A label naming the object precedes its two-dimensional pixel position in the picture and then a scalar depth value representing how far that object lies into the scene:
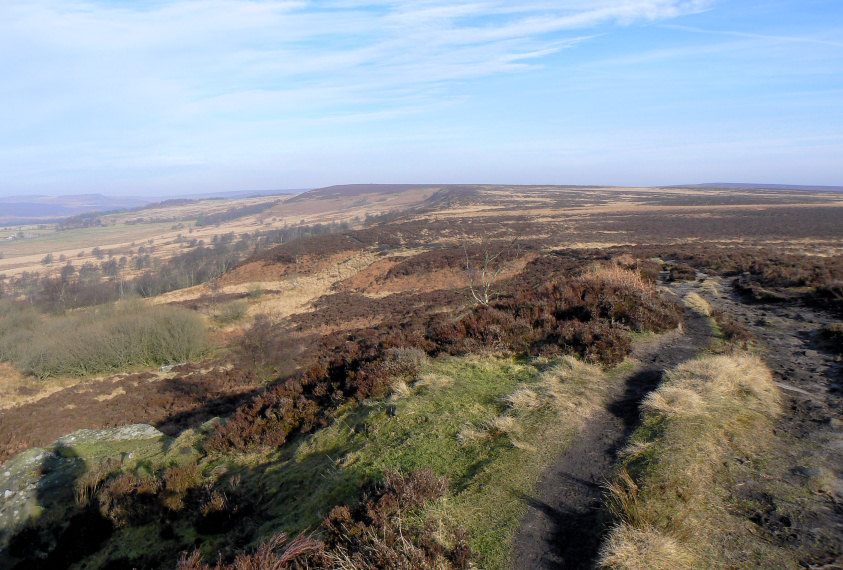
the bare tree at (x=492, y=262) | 28.27
